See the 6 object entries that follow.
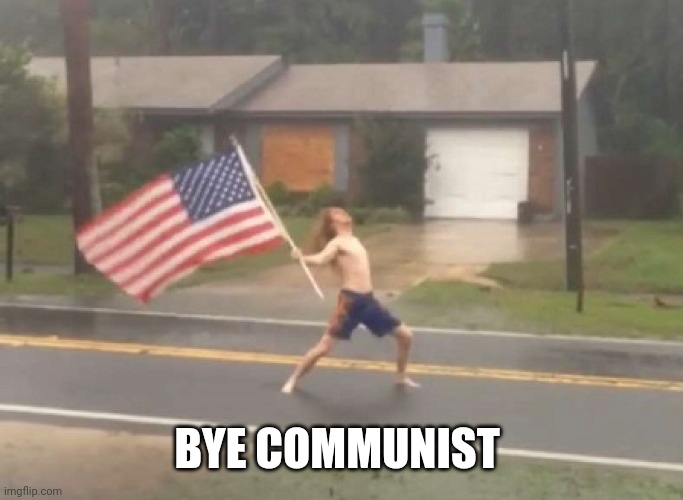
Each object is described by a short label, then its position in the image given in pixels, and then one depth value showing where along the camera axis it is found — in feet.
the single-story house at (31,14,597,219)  108.99
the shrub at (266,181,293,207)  110.83
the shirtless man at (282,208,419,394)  36.68
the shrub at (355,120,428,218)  107.34
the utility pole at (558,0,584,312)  61.57
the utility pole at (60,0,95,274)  66.54
